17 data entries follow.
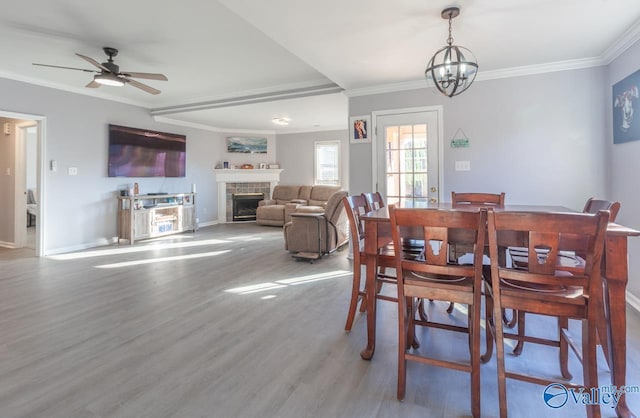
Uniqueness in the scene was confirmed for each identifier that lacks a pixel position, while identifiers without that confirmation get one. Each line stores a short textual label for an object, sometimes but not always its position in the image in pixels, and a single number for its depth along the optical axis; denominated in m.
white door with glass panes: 4.14
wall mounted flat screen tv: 5.70
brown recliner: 4.50
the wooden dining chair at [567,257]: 1.83
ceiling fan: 3.58
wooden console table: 5.73
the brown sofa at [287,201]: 7.63
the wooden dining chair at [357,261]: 2.24
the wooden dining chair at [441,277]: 1.48
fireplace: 8.44
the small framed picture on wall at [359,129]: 4.47
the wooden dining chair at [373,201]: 2.85
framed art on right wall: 2.79
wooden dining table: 1.47
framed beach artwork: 8.48
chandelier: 2.39
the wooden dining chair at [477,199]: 2.90
